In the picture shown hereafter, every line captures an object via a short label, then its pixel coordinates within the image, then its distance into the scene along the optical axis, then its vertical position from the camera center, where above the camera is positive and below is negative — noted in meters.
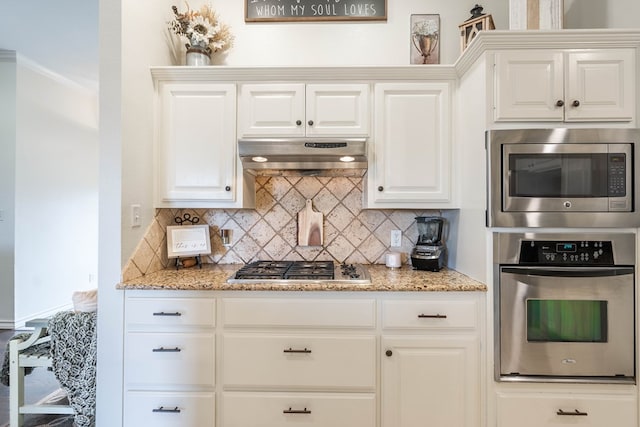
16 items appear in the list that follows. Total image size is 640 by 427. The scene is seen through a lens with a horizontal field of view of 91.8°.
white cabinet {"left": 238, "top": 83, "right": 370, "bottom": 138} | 1.93 +0.65
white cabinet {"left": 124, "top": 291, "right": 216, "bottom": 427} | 1.60 -0.75
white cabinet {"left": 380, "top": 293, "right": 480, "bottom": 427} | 1.58 -0.77
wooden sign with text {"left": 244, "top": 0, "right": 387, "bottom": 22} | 2.22 +1.47
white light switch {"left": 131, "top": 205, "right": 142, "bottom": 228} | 1.73 -0.01
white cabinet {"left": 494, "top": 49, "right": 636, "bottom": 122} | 1.53 +0.65
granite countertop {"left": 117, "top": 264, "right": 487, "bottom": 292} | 1.59 -0.36
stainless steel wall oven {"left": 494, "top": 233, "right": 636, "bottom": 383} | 1.50 -0.45
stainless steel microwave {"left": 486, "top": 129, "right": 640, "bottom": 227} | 1.50 +0.18
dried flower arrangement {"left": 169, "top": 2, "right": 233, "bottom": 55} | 2.03 +1.23
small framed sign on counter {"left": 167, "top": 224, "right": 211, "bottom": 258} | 1.96 -0.17
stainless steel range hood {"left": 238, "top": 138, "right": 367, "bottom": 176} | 1.79 +0.36
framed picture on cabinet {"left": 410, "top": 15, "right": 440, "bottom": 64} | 2.15 +1.23
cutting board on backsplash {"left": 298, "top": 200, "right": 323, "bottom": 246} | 2.24 -0.08
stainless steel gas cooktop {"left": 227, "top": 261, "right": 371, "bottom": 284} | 1.68 -0.34
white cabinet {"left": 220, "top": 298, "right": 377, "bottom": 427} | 1.59 -0.76
